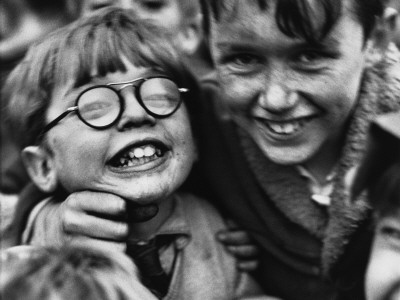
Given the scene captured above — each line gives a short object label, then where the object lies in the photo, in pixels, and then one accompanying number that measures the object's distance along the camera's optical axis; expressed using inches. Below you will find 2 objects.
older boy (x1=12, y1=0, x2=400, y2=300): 40.3
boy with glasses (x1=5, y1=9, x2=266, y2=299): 41.5
